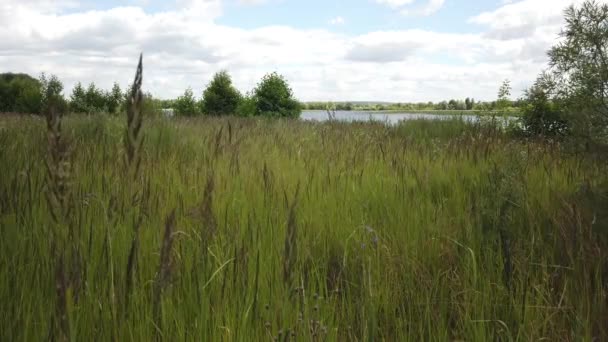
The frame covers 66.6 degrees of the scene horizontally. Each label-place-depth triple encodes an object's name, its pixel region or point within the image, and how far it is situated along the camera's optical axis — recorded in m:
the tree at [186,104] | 26.31
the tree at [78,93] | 36.29
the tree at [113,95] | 34.87
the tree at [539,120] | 9.39
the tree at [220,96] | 25.06
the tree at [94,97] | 36.03
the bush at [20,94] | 39.72
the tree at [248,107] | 23.14
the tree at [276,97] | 22.52
